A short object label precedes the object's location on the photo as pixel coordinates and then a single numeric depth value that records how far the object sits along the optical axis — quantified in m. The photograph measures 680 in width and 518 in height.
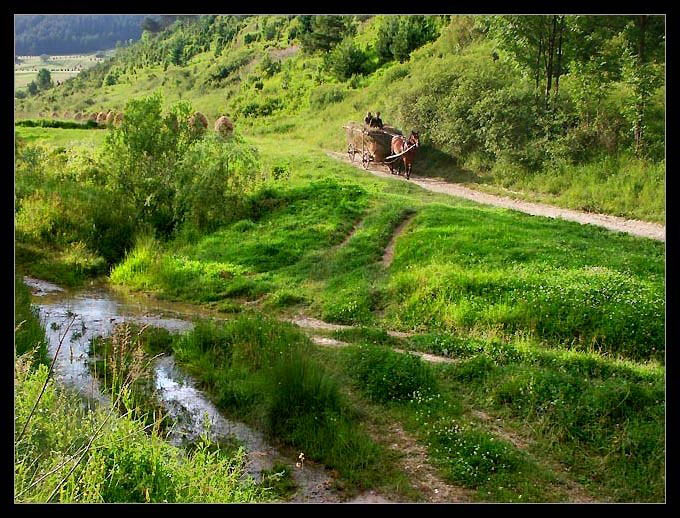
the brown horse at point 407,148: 18.70
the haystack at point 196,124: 16.55
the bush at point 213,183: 14.75
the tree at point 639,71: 15.91
